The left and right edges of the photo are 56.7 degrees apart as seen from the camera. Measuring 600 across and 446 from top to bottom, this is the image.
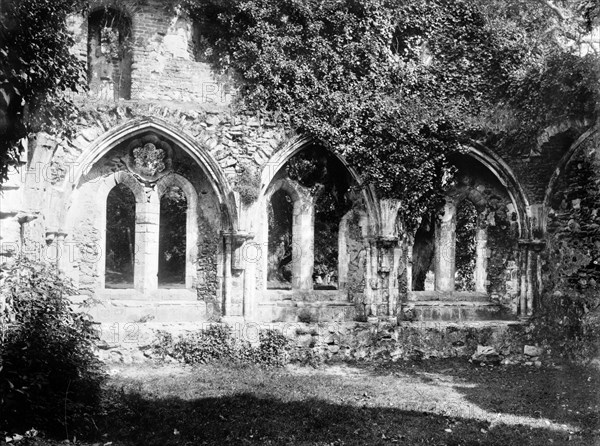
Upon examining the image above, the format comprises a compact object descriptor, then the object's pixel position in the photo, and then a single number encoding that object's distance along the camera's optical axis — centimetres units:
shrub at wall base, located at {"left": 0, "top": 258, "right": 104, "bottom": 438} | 541
